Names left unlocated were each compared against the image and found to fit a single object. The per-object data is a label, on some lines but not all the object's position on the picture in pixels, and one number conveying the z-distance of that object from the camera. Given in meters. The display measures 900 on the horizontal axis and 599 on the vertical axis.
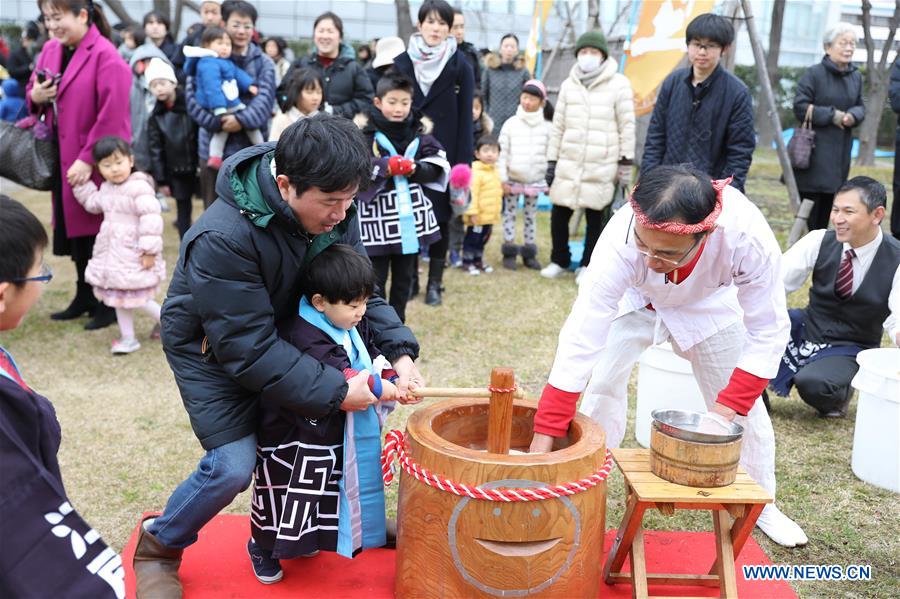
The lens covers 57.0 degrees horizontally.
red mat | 2.54
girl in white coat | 7.21
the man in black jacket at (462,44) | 7.27
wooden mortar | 2.18
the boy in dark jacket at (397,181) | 4.56
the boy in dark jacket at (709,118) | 4.82
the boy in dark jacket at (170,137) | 6.42
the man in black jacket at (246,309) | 2.12
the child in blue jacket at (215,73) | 5.76
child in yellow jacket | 6.94
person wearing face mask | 6.38
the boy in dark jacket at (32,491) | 1.46
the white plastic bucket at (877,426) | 3.32
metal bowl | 2.29
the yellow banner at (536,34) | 10.62
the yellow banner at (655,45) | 7.41
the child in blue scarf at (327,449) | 2.37
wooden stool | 2.28
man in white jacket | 2.31
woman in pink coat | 4.80
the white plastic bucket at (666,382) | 3.58
